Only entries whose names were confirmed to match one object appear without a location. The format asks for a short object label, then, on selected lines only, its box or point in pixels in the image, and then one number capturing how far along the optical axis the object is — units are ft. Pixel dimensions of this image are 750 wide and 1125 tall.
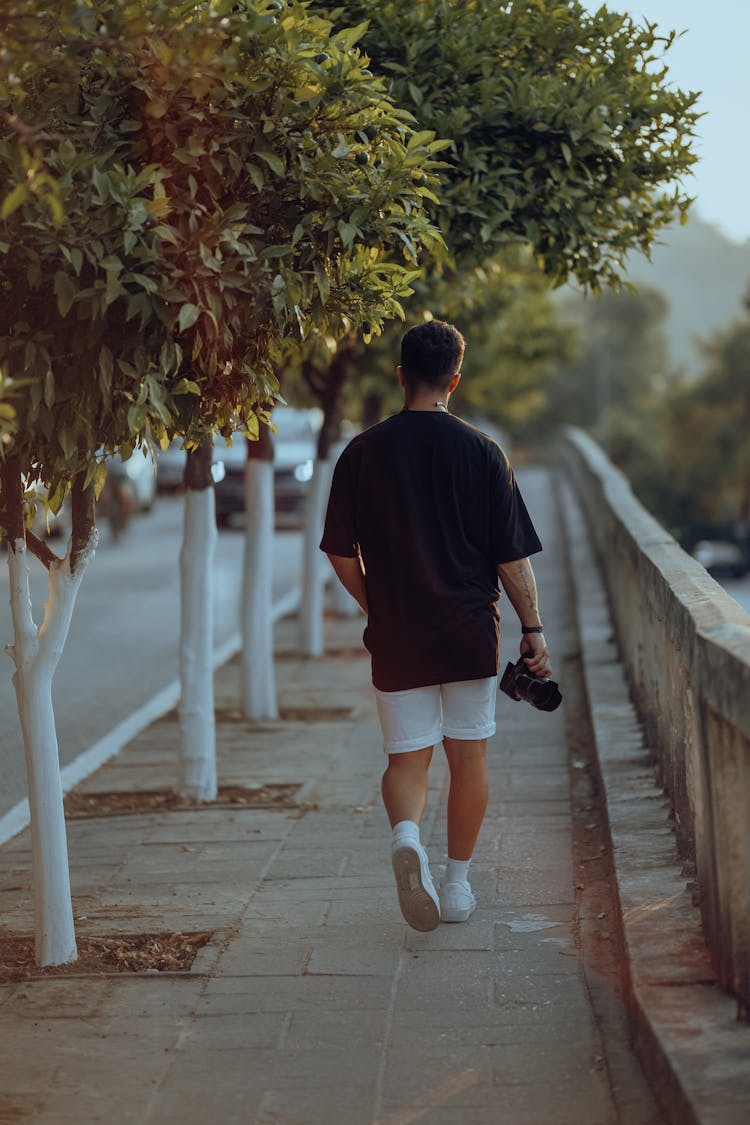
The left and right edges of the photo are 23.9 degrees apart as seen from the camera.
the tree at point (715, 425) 232.73
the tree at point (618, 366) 323.37
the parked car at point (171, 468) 114.32
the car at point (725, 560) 219.20
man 18.62
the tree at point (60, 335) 16.31
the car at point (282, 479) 98.07
